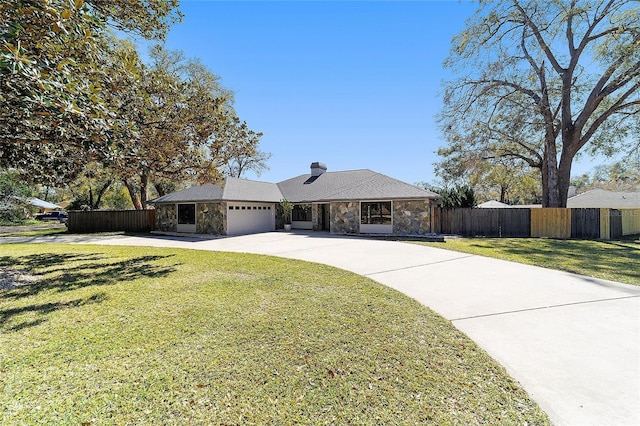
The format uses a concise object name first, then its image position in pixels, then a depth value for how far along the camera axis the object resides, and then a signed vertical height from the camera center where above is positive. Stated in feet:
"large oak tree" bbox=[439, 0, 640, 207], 50.71 +25.81
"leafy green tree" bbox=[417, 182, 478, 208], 59.20 +3.46
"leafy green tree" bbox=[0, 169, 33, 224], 73.76 +4.79
